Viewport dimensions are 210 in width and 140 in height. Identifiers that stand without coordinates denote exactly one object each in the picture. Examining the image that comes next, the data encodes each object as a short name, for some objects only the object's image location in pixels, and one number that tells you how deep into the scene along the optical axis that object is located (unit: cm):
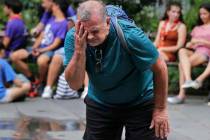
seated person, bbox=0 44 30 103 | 1040
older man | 418
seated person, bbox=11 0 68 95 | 1137
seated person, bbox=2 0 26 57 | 1170
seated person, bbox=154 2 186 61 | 1109
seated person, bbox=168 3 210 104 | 1037
